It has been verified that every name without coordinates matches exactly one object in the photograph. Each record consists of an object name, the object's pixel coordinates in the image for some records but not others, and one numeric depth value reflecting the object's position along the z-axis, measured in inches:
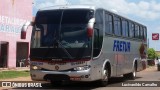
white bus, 413.4
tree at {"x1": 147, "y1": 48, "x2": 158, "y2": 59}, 2129.8
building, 897.5
